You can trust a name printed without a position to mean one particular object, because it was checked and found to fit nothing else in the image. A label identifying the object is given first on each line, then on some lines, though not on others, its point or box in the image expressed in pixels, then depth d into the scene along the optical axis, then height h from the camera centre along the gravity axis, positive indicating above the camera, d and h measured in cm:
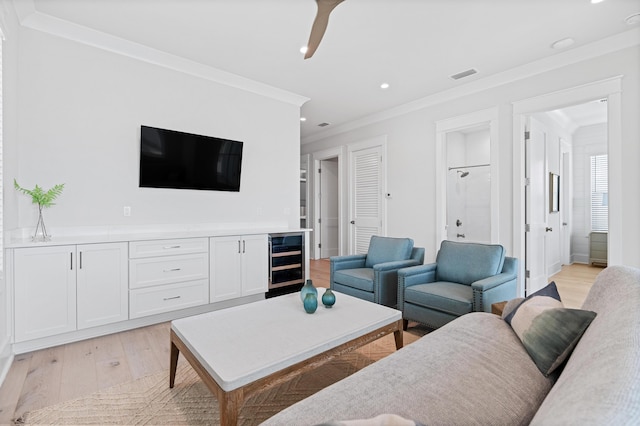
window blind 579 +37
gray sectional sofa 64 -60
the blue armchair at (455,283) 244 -63
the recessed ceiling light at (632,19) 266 +169
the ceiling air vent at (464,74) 372 +170
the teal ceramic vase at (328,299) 215 -60
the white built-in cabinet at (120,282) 240 -64
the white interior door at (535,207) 371 +7
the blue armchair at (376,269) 308 -63
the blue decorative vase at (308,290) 209 -53
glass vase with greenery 257 +12
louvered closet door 537 +28
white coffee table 136 -69
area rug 166 -110
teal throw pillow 118 -49
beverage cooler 384 -64
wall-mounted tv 324 +59
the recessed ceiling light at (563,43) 303 +169
